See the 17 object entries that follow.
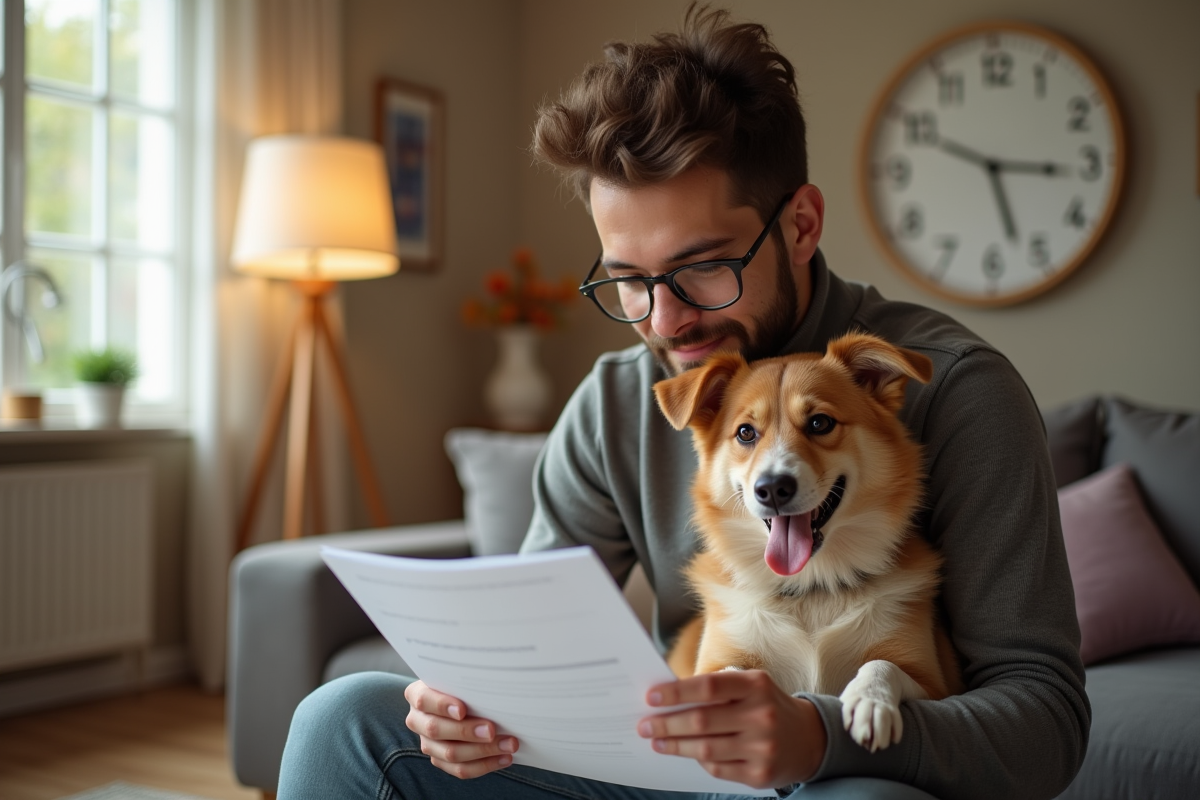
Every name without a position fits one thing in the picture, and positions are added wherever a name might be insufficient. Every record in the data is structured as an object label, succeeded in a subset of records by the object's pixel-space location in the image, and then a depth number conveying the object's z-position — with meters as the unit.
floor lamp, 3.12
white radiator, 2.95
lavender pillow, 2.08
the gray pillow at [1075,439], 2.45
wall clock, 3.34
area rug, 2.34
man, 0.95
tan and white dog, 1.14
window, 3.09
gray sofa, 2.22
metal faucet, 2.95
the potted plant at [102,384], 3.11
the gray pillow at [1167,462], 2.24
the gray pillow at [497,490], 2.52
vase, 4.19
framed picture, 4.12
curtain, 3.40
